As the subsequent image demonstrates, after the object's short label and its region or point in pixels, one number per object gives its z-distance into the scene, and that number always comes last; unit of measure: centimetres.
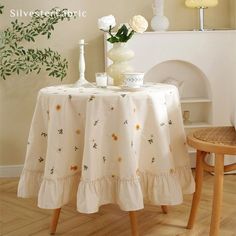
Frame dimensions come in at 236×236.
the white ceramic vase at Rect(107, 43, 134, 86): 238
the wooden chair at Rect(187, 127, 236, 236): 192
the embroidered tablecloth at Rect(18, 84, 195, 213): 194
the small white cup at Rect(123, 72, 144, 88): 213
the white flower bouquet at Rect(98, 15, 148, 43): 229
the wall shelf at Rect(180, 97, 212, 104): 343
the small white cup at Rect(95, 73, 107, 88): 232
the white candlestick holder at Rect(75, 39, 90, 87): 292
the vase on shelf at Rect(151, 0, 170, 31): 333
